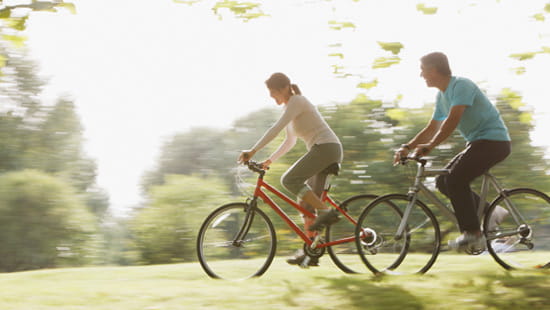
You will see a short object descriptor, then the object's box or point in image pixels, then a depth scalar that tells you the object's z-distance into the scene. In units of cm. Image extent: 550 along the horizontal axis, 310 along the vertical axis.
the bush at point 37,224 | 2903
